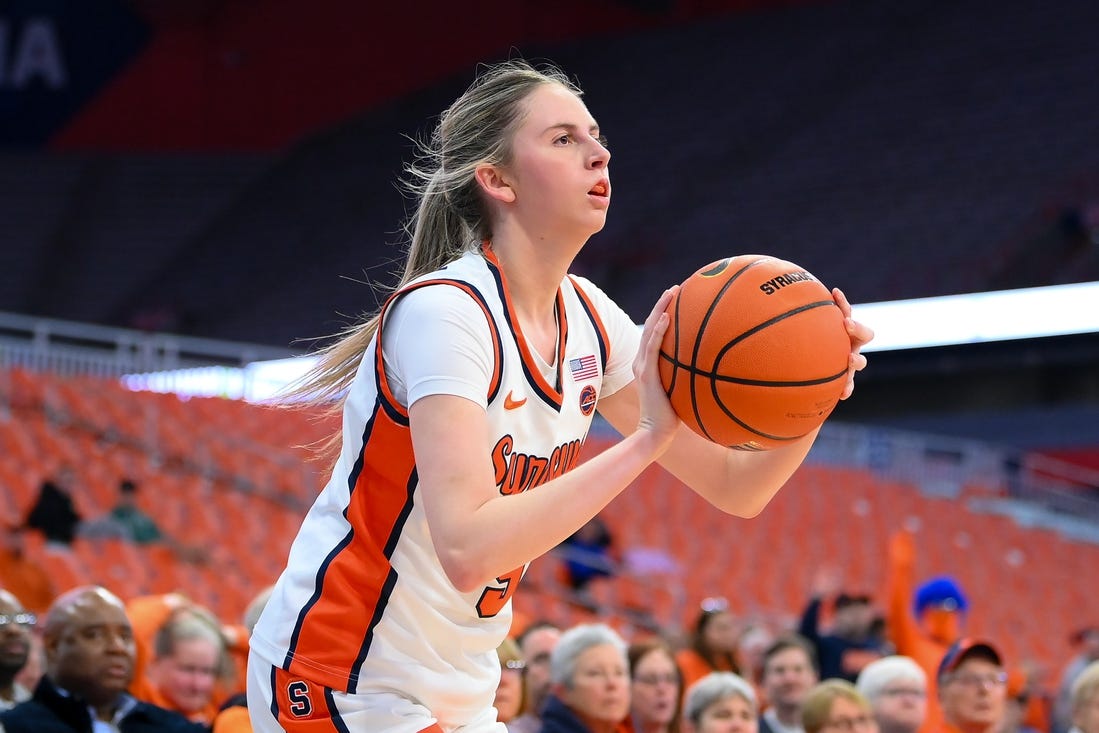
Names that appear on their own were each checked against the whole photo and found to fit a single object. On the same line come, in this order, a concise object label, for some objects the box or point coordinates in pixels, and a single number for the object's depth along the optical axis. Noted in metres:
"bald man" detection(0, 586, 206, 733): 8.53
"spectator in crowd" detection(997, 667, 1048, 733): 14.82
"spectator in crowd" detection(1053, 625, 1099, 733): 14.91
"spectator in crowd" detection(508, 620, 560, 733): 10.82
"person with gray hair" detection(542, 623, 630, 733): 9.50
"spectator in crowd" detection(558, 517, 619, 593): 21.17
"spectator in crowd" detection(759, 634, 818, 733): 11.87
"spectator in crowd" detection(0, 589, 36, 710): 9.05
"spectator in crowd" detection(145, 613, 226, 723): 9.58
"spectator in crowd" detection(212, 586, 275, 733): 8.26
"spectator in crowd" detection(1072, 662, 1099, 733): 10.40
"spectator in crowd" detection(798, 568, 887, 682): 14.92
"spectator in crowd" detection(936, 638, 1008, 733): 10.84
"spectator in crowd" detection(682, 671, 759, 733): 9.84
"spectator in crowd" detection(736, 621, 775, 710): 14.23
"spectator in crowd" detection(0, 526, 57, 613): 15.45
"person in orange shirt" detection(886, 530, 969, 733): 15.27
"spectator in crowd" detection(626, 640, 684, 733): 10.57
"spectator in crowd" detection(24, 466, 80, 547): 16.83
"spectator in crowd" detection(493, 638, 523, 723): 9.62
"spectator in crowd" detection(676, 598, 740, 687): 13.05
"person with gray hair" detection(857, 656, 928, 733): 10.94
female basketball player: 4.38
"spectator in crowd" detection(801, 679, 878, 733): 9.95
